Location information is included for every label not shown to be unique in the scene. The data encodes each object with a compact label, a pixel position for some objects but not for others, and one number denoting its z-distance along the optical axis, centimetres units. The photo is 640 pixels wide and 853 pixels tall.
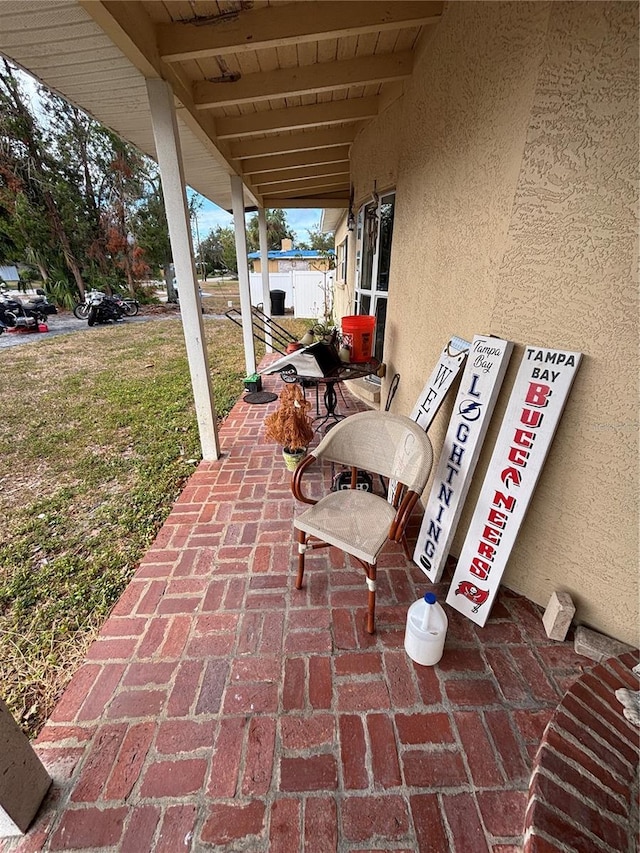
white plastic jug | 159
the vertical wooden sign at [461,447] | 179
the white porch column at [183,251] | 226
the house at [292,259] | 1659
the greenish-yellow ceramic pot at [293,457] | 311
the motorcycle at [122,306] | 1279
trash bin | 1413
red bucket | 339
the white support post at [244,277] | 486
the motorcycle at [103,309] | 1179
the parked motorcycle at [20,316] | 1004
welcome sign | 203
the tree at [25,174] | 1277
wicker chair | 172
